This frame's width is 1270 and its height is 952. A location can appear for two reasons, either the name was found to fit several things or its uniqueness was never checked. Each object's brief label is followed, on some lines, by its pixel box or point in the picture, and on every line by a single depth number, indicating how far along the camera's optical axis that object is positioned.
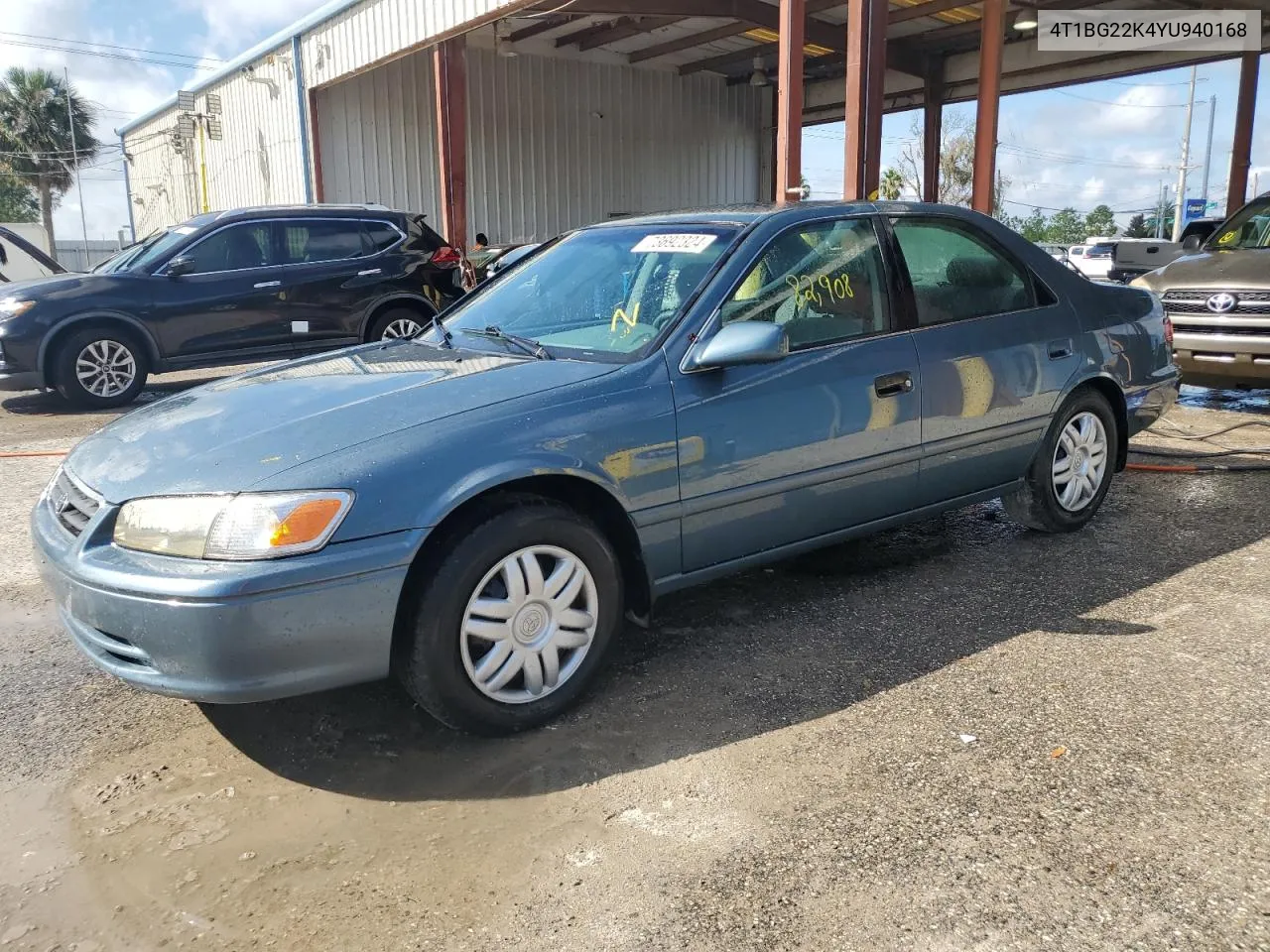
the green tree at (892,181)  45.28
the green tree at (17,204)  56.06
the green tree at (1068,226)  79.56
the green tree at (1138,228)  67.31
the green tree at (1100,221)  87.94
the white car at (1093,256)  31.59
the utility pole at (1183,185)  51.75
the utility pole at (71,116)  46.66
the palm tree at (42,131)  46.34
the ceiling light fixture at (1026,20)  15.44
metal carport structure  13.87
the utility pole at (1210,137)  53.75
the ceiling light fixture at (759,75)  18.31
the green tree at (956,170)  44.69
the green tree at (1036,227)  63.86
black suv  8.65
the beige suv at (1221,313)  6.96
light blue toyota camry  2.51
